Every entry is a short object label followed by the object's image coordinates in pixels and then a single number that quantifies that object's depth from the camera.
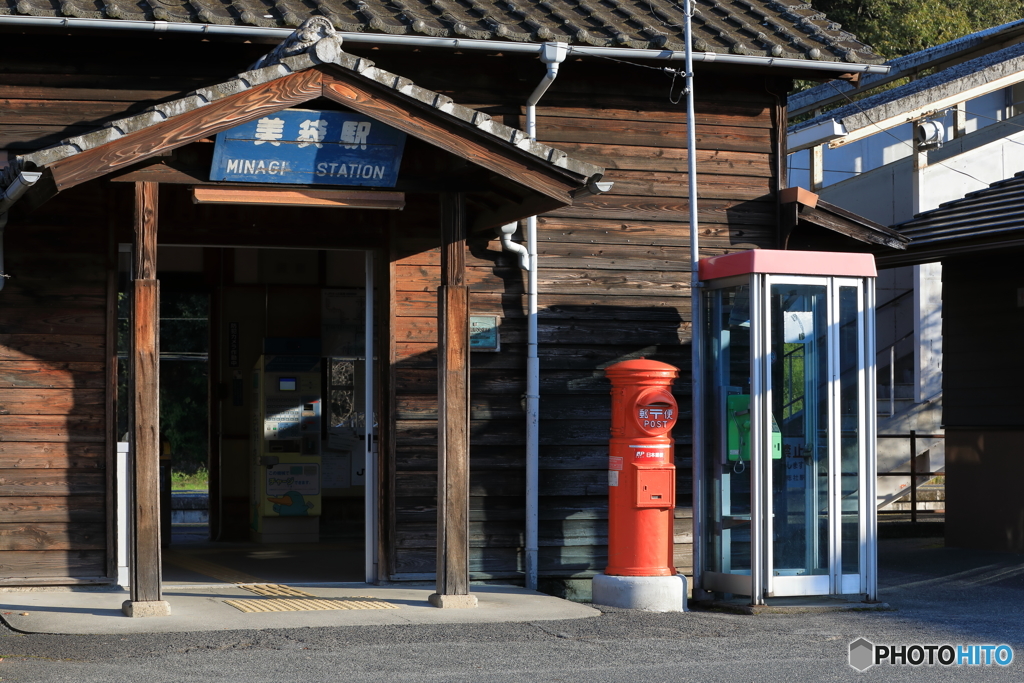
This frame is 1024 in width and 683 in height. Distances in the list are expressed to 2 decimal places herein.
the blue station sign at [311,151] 14.70
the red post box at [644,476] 17.02
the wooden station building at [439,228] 15.27
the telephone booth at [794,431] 16.86
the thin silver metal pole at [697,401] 17.55
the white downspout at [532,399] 18.66
